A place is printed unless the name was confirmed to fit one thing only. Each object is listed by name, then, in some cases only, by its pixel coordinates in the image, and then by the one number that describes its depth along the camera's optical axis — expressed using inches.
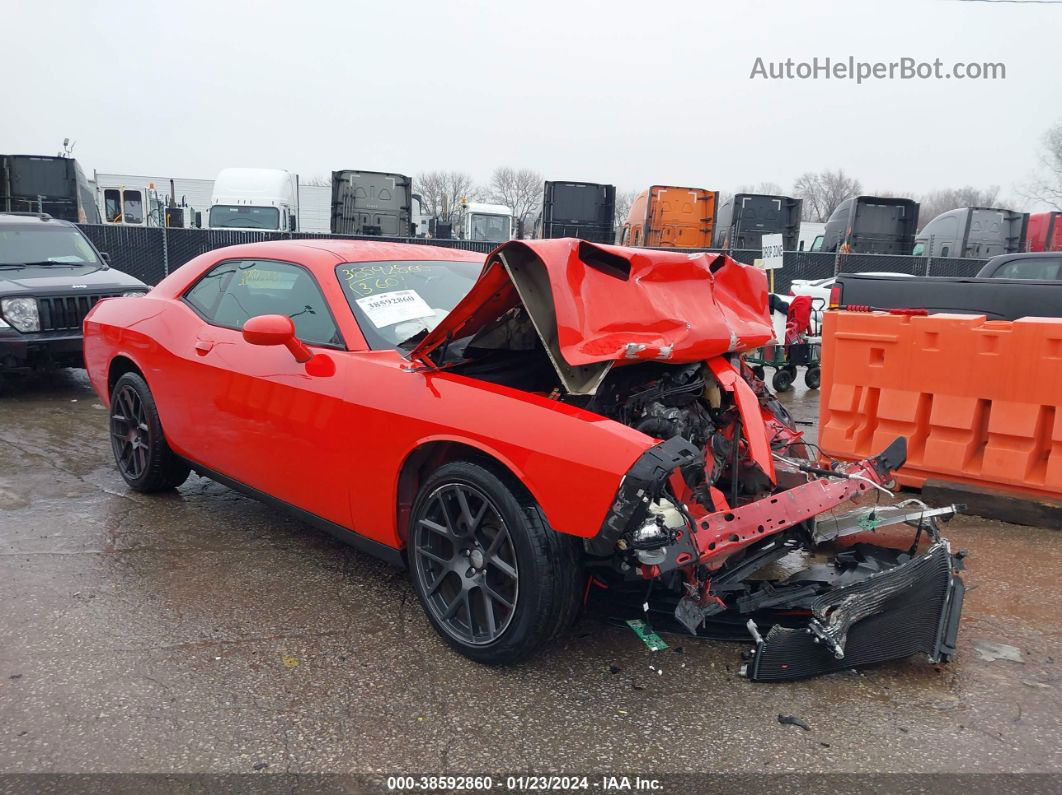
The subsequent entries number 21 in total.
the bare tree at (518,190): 2677.2
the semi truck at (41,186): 709.9
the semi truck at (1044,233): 936.9
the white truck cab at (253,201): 734.5
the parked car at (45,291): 287.0
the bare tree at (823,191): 3243.1
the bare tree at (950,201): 3015.0
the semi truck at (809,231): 1423.5
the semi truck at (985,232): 862.5
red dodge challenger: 104.6
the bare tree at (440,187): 2573.8
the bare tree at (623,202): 2539.9
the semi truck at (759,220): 807.7
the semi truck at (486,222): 824.9
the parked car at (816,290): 446.0
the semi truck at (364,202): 731.4
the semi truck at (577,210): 764.0
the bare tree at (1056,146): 1737.2
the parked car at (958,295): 197.9
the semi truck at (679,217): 780.6
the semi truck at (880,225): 804.6
